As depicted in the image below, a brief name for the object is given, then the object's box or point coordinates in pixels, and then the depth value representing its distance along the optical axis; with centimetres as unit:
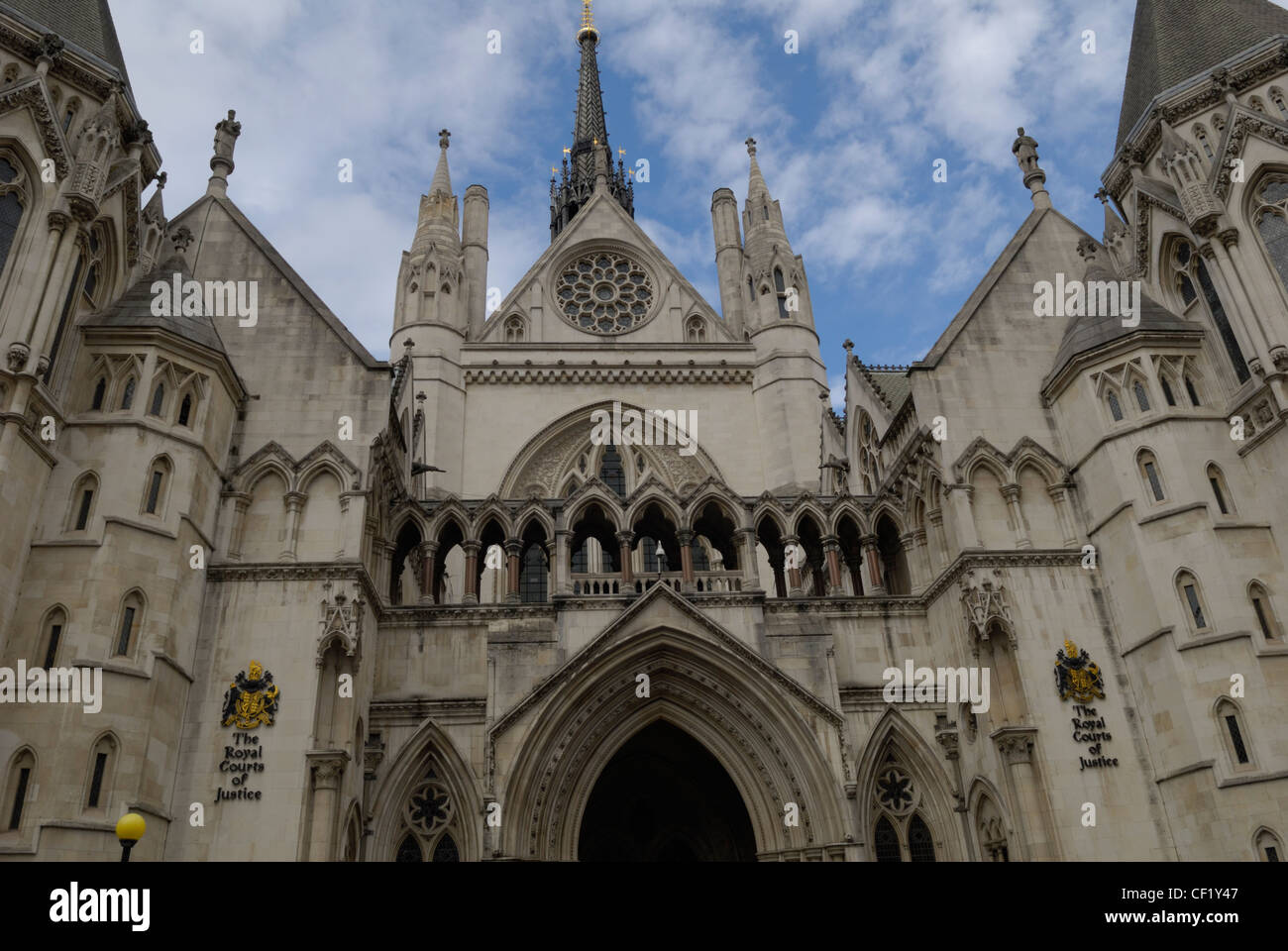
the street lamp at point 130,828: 1080
